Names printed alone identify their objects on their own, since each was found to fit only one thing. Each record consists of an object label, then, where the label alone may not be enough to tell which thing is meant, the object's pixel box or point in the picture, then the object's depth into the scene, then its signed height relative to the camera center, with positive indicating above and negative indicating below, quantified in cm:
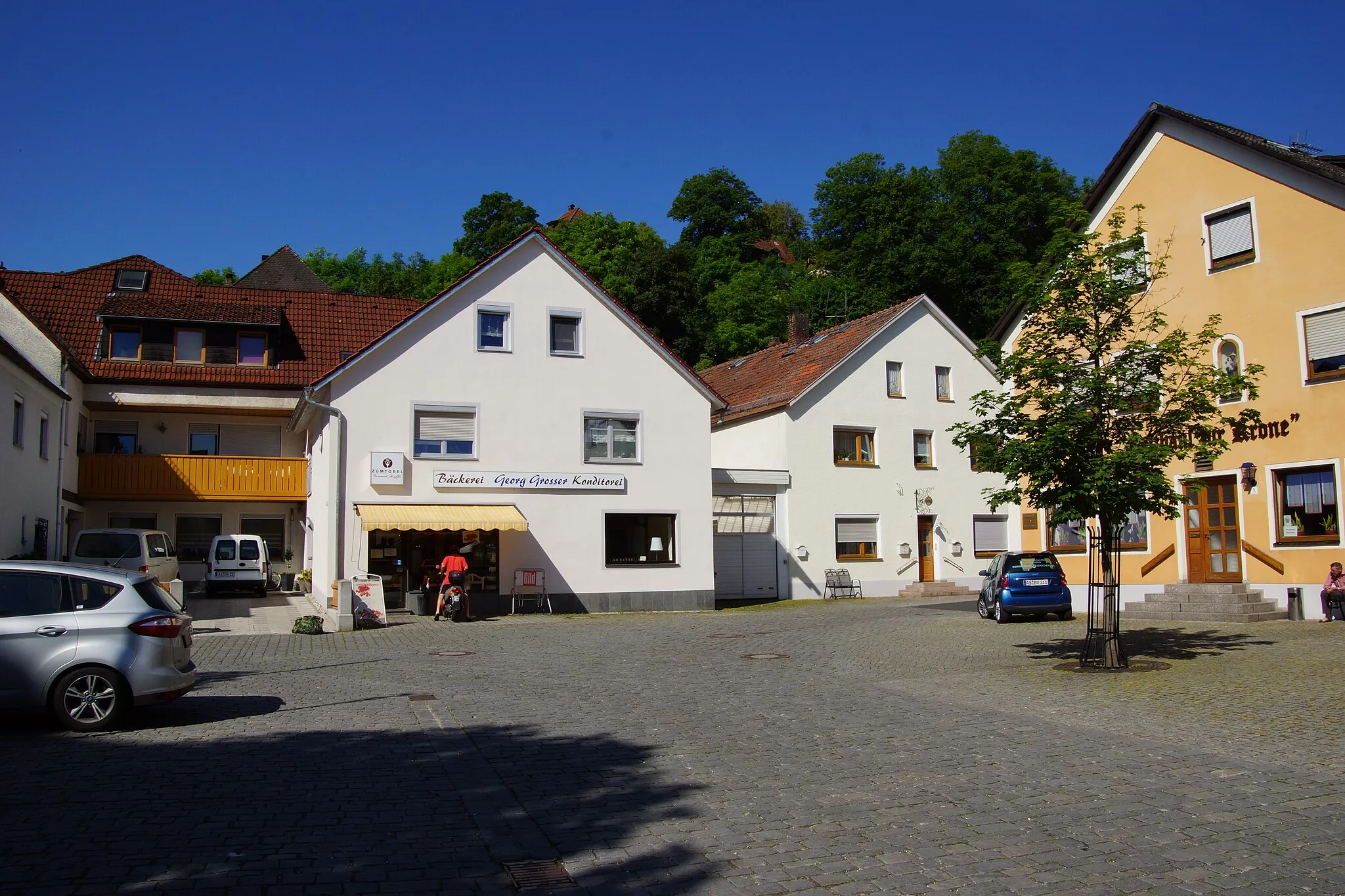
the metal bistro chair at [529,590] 2677 -95
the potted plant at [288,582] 3408 -84
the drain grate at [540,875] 576 -177
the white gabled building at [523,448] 2581 +264
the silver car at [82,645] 992 -81
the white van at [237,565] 3100 -26
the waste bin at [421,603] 2596 -120
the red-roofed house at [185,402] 3325 +488
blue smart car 2286 -92
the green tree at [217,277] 6255 +1643
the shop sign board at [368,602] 2297 -101
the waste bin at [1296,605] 2073 -122
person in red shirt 2486 -34
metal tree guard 1483 -123
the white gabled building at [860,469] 3325 +251
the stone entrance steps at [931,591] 3453 -143
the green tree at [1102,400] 1427 +195
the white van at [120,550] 2362 +16
